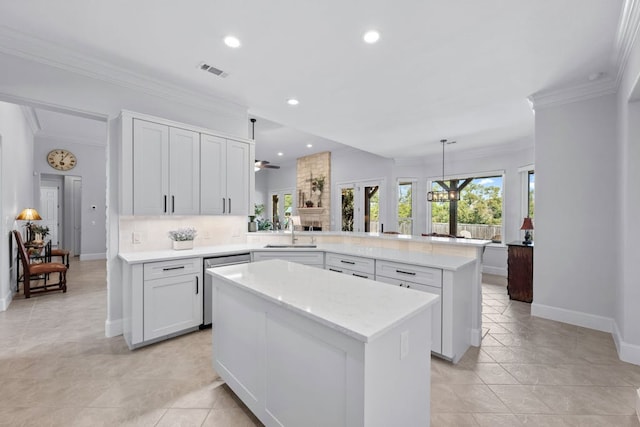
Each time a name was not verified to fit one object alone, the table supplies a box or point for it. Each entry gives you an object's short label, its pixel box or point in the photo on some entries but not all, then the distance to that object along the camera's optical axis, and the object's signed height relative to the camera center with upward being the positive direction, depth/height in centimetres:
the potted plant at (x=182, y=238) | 336 -31
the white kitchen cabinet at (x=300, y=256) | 367 -56
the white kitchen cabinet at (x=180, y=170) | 293 +49
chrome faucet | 405 -32
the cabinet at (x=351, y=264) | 310 -60
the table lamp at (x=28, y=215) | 488 -6
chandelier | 616 +36
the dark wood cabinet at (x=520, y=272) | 426 -89
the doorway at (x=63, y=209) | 779 +6
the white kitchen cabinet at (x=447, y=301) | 246 -78
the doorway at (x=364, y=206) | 778 +18
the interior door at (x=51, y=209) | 775 +6
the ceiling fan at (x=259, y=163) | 574 +108
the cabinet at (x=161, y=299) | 269 -87
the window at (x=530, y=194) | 593 +39
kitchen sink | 384 -46
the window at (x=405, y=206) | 754 +17
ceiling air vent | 296 +150
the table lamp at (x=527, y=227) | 466 -23
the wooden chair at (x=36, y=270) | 424 -89
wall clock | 704 +129
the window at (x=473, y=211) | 651 +4
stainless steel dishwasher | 316 -87
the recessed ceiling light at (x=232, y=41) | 249 +150
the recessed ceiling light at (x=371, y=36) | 239 +149
